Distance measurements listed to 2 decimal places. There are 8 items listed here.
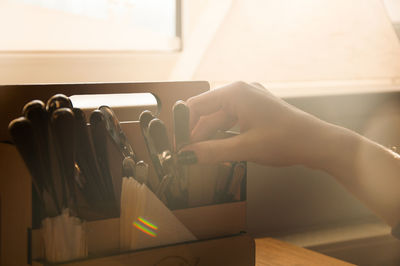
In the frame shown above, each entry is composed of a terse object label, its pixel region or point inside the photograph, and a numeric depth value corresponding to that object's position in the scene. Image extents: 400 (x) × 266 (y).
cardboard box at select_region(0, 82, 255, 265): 0.52
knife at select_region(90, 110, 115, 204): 0.57
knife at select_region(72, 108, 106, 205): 0.55
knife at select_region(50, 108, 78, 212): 0.50
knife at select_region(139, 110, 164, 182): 0.62
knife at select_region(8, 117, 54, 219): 0.48
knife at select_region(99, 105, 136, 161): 0.60
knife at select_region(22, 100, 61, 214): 0.50
